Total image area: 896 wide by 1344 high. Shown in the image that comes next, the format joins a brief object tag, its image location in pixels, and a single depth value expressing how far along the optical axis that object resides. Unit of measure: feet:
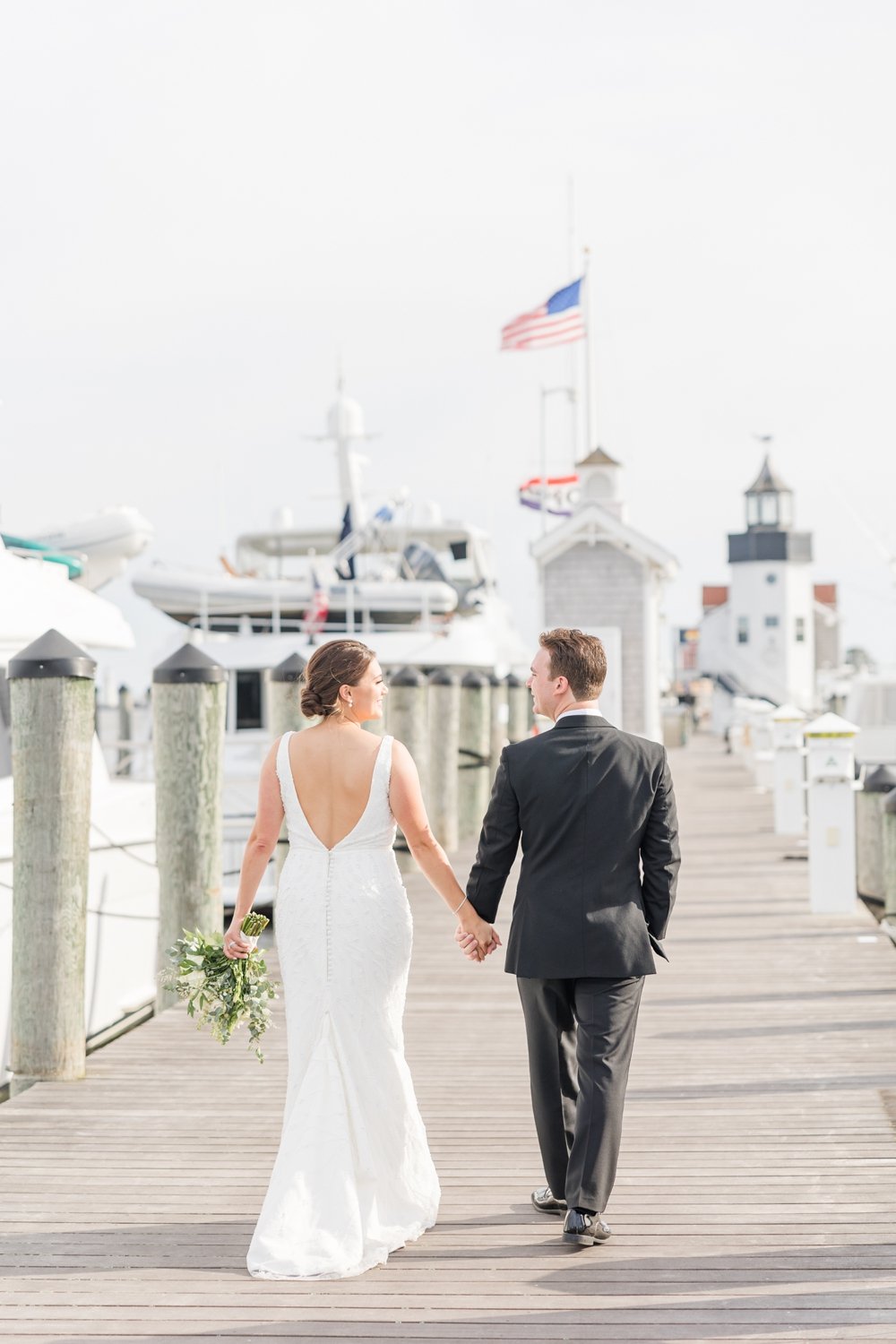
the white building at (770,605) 254.47
